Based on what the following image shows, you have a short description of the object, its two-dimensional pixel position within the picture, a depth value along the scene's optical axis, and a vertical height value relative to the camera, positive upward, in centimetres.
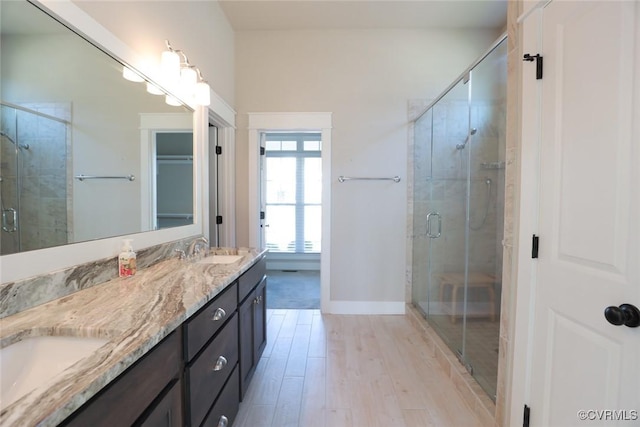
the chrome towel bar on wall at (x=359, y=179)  307 +26
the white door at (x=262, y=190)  320 +12
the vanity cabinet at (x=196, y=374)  66 -60
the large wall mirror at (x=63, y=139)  94 +25
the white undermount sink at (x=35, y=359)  70 -44
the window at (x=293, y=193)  508 +15
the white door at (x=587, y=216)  87 -4
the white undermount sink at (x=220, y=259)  182 -41
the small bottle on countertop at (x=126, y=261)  133 -30
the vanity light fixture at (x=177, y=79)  166 +79
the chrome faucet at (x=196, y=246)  195 -33
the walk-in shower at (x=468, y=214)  206 -9
